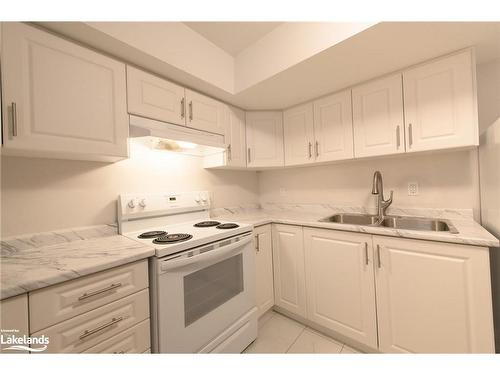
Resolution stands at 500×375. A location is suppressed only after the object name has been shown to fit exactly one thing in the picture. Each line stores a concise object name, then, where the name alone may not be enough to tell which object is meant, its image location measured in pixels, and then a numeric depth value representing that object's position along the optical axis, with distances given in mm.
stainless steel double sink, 1411
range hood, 1241
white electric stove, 1009
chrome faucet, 1615
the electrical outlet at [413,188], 1600
